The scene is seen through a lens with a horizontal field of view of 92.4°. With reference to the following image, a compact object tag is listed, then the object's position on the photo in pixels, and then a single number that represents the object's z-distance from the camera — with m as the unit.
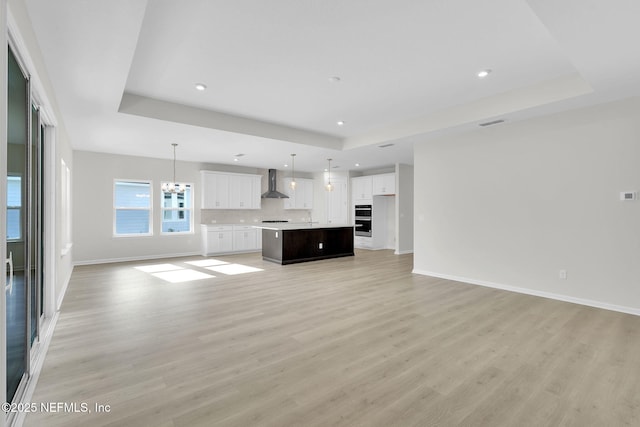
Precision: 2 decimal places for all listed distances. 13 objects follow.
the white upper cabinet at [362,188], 9.95
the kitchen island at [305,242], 7.25
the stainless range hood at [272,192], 9.83
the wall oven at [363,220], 10.00
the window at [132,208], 7.67
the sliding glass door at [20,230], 1.99
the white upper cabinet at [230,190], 8.70
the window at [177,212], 8.38
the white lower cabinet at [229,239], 8.55
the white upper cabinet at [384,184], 9.24
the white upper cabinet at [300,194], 10.54
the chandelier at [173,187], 6.57
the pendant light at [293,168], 7.68
